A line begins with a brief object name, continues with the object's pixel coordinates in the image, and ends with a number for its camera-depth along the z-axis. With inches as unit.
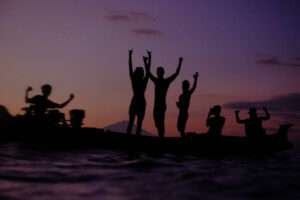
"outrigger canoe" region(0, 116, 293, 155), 441.4
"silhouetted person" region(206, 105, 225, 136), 542.9
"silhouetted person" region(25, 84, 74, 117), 464.8
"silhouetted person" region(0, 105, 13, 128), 438.2
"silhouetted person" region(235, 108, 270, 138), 592.7
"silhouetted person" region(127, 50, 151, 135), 463.8
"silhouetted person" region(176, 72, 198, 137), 517.7
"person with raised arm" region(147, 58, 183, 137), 481.1
